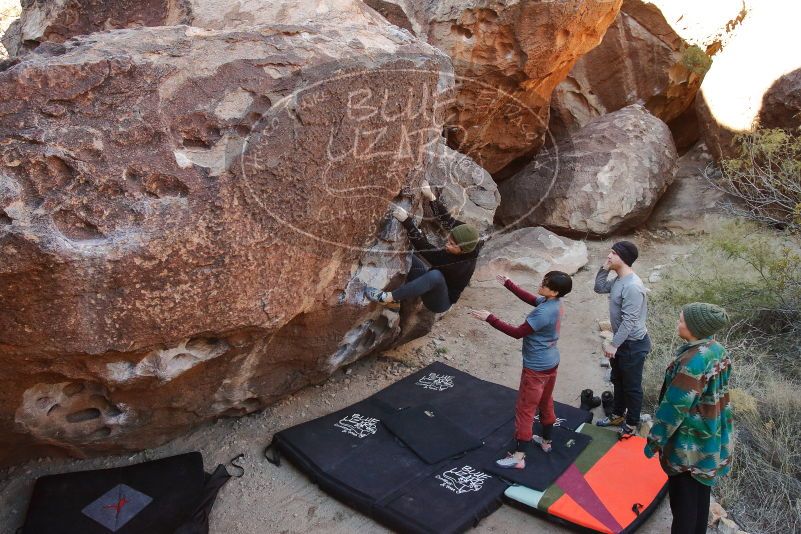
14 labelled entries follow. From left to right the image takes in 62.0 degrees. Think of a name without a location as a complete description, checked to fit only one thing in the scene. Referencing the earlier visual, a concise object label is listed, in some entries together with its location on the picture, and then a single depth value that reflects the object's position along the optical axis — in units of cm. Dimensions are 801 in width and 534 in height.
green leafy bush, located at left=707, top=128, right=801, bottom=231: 546
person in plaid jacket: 256
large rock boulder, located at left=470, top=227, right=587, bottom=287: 625
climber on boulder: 381
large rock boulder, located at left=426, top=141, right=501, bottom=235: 553
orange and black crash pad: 317
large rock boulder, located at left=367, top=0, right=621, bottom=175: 591
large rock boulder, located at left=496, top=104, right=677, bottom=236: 715
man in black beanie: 349
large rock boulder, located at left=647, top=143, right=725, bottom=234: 734
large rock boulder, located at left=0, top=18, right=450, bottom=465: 265
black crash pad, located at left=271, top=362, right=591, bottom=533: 329
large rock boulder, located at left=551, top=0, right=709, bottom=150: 829
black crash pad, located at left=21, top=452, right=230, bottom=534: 318
